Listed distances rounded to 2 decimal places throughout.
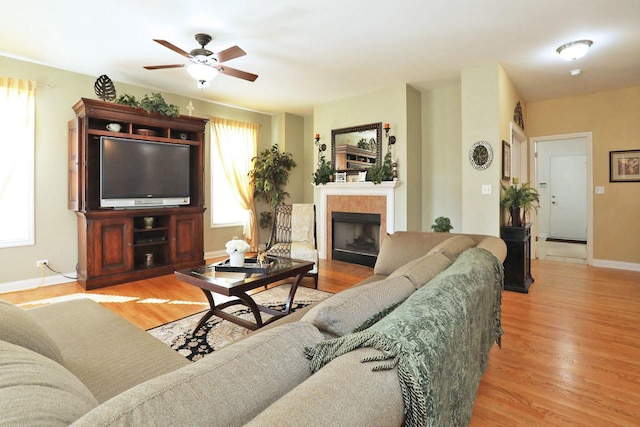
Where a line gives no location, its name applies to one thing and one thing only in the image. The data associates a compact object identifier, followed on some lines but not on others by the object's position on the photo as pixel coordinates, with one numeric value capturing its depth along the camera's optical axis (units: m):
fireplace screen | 5.20
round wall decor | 4.03
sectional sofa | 0.57
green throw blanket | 0.80
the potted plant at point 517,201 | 3.92
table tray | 2.79
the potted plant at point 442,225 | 4.13
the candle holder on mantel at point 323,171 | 5.60
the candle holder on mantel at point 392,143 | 4.93
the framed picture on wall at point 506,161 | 4.12
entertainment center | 3.96
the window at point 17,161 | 3.73
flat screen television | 4.11
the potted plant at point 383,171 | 4.89
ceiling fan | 3.09
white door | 7.59
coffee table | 2.42
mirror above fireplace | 5.17
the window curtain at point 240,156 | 5.83
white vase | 2.89
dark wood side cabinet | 3.81
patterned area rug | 2.44
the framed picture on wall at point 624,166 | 4.88
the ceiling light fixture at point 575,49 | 3.40
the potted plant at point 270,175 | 6.20
